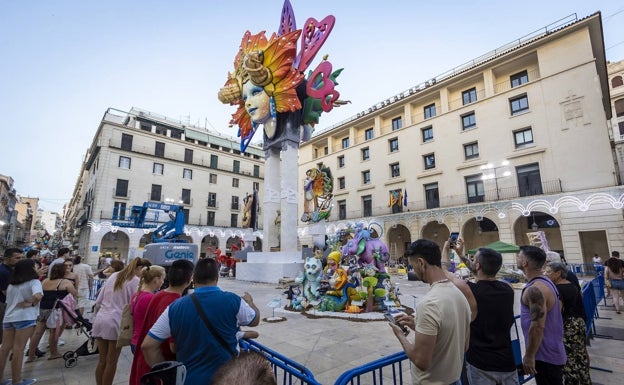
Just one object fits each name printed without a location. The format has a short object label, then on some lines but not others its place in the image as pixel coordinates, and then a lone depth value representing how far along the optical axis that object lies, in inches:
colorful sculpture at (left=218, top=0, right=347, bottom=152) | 621.0
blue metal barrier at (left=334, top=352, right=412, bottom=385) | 78.3
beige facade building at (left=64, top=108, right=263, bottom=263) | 1093.1
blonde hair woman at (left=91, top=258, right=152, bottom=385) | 135.9
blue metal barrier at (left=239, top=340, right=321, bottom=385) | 79.4
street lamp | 845.2
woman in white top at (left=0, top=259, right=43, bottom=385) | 151.7
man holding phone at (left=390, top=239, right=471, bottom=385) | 73.1
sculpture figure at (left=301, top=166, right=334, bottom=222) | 613.9
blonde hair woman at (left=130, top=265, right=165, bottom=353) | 110.8
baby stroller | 183.3
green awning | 507.5
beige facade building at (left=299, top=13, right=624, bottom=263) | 705.6
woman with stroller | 190.2
